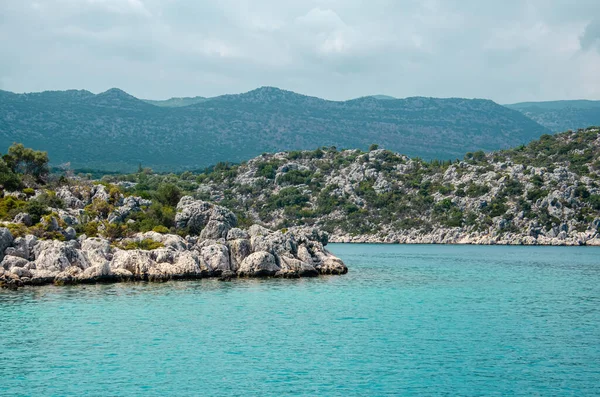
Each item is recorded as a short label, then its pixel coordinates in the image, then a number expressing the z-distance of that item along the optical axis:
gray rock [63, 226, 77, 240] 65.69
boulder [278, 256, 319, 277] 67.56
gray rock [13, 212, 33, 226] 66.64
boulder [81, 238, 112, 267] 61.75
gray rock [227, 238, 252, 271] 68.06
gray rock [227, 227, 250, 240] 71.12
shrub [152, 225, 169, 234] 72.75
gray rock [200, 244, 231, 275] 65.56
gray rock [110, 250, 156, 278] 61.62
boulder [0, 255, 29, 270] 58.19
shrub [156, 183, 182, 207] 91.25
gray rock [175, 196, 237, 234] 75.94
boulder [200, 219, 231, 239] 72.31
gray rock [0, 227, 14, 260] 59.03
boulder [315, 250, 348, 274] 72.00
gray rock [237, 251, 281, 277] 66.44
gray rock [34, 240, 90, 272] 59.34
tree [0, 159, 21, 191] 79.56
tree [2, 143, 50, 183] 91.56
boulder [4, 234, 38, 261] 59.24
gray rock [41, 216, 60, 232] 65.81
